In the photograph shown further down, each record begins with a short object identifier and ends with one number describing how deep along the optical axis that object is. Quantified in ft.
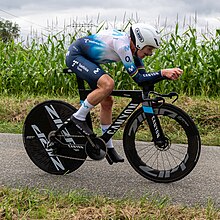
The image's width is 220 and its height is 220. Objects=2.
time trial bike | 16.57
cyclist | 15.98
